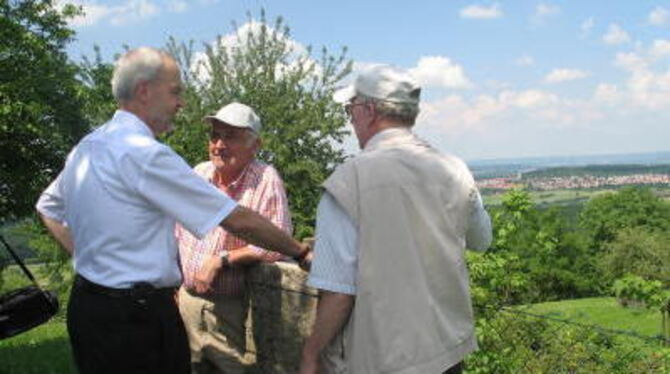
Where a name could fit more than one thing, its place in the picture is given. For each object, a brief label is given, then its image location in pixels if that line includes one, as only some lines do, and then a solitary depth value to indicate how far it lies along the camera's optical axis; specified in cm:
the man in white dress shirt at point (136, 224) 223
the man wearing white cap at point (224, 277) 293
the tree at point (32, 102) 2008
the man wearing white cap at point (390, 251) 216
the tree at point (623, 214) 6438
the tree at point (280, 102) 2417
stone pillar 275
